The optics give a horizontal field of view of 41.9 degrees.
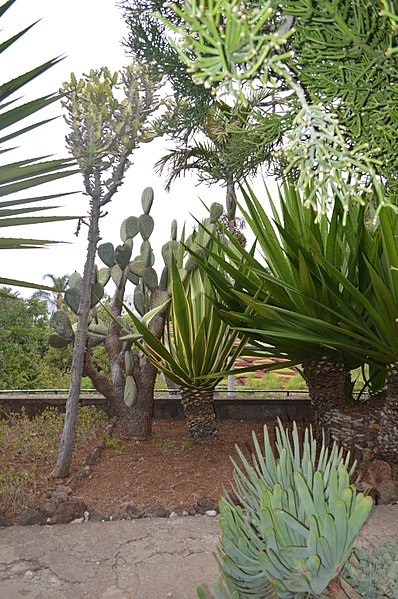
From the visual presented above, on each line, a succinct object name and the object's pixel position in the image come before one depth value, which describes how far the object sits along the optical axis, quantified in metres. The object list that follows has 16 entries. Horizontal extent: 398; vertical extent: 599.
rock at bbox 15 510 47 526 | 3.70
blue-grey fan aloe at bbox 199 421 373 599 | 1.67
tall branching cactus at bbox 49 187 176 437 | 5.52
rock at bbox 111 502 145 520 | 3.76
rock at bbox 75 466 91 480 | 4.43
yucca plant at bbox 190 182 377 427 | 4.13
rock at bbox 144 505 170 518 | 3.78
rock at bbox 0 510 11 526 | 3.68
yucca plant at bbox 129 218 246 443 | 5.03
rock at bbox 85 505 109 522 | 3.76
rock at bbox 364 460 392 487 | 4.18
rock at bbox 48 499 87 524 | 3.72
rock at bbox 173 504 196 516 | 3.81
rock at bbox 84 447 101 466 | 4.78
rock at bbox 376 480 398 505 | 3.96
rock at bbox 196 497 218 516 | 3.83
